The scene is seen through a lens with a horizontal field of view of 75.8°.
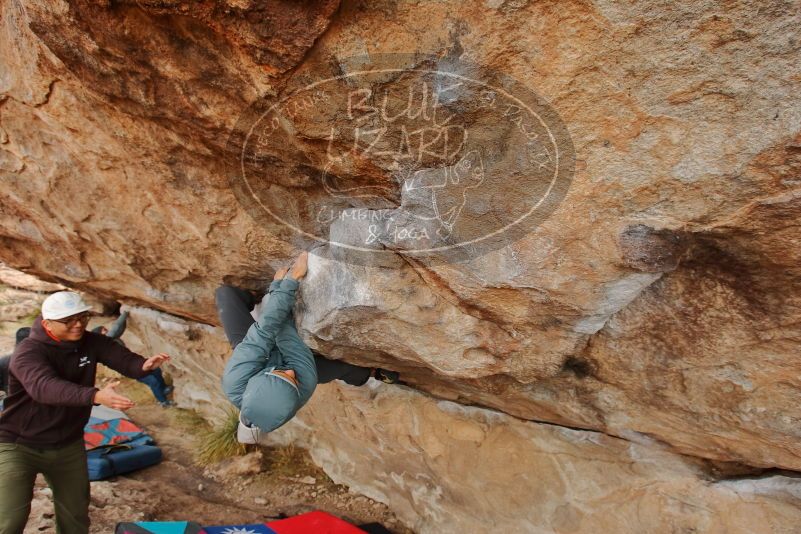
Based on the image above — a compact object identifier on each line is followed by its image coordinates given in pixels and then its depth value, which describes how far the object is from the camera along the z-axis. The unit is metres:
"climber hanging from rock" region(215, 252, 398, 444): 2.33
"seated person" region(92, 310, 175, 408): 5.75
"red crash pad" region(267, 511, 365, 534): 3.59
